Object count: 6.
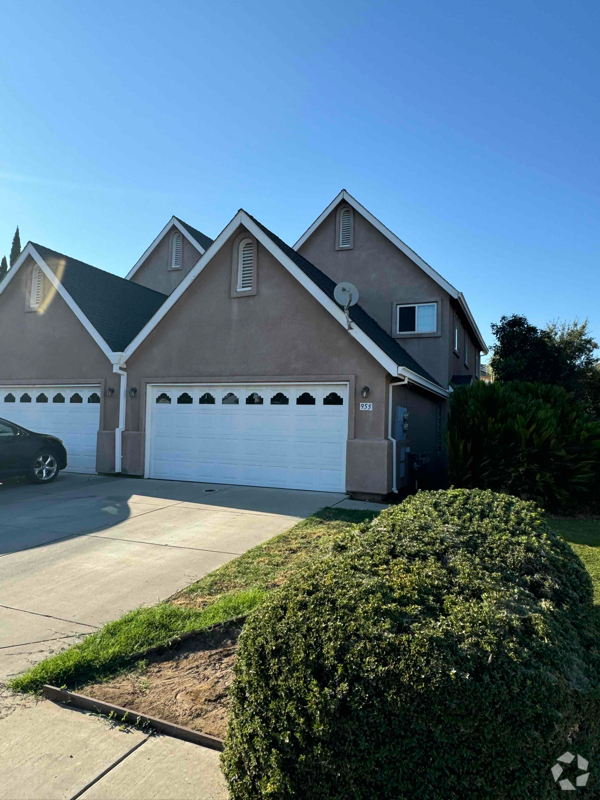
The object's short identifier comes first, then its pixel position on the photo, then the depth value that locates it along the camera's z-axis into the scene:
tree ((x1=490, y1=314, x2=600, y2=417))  21.23
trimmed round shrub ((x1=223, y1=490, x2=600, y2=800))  2.04
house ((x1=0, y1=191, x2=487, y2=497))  11.50
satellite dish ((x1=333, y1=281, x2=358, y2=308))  11.09
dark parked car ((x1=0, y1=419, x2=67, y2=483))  11.41
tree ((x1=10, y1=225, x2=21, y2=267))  45.58
